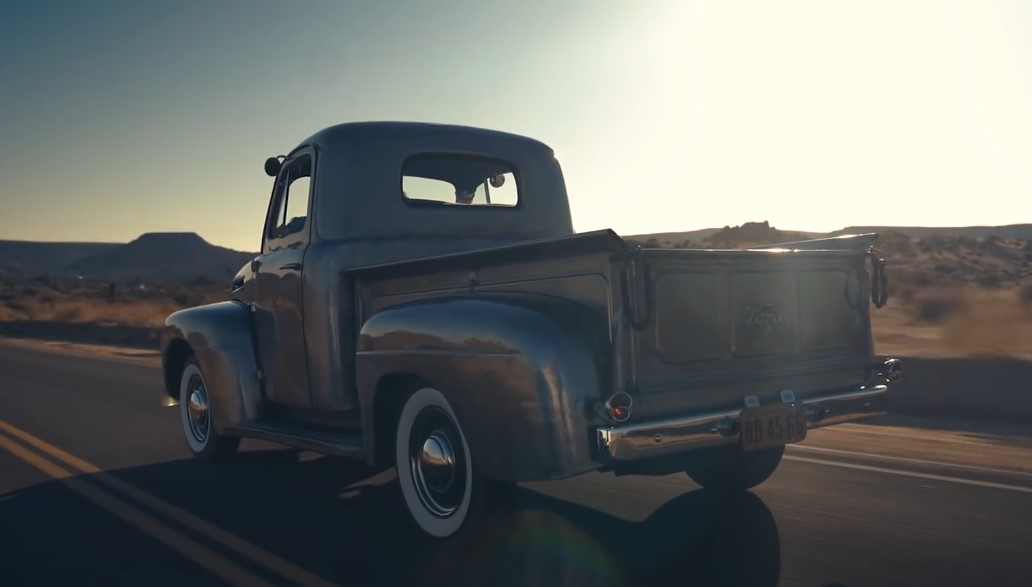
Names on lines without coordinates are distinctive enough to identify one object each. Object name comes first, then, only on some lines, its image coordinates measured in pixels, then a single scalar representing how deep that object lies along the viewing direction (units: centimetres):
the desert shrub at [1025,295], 2066
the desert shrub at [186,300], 4625
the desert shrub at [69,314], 4153
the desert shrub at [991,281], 3276
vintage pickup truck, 452
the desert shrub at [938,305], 2177
